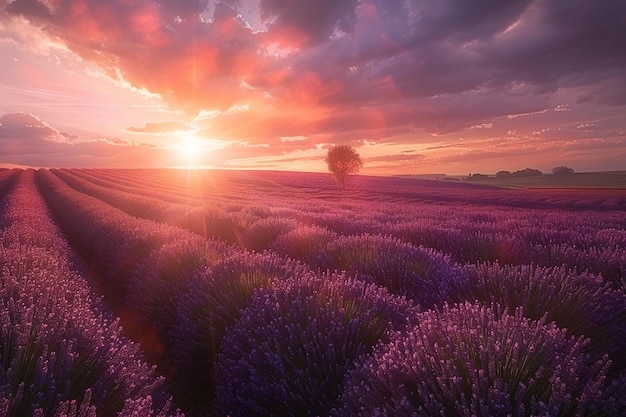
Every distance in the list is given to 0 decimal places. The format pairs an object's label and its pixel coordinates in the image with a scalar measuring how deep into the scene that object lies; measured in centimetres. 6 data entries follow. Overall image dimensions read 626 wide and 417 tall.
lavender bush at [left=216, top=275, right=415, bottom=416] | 270
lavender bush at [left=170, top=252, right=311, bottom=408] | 391
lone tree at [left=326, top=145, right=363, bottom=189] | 5225
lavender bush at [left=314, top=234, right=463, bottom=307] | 420
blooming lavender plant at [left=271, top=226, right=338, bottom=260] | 652
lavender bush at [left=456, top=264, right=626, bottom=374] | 288
